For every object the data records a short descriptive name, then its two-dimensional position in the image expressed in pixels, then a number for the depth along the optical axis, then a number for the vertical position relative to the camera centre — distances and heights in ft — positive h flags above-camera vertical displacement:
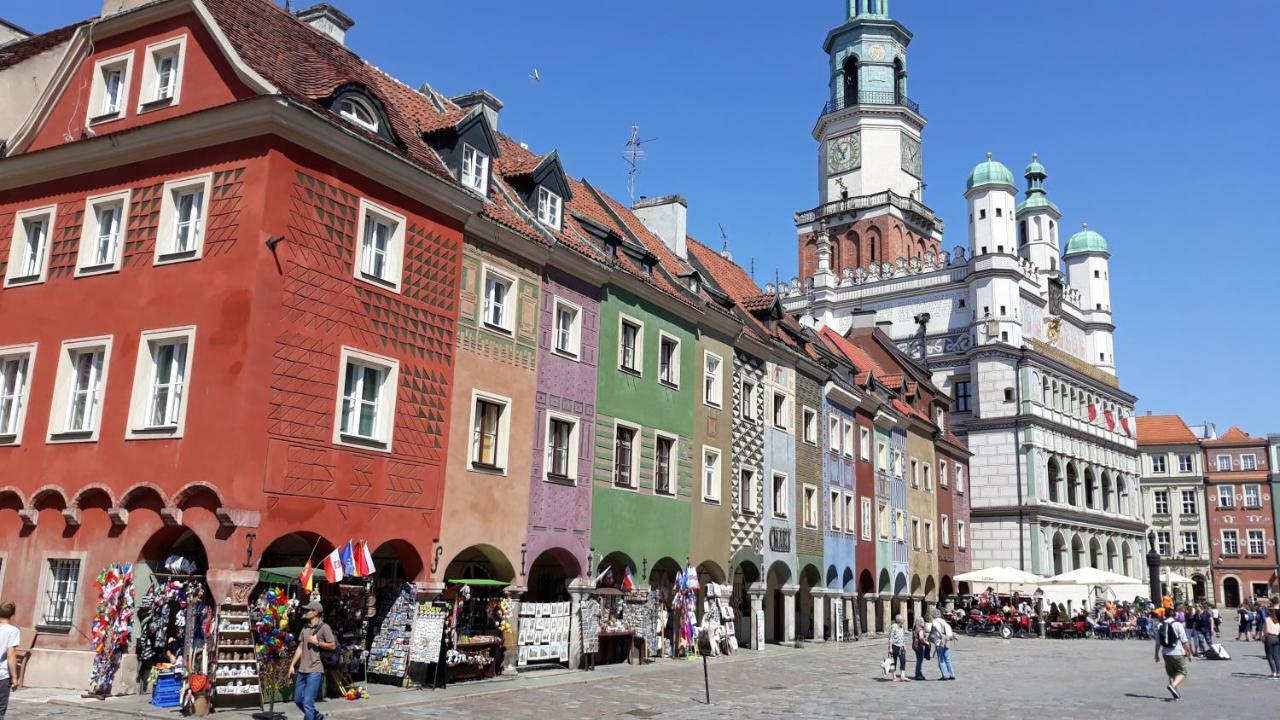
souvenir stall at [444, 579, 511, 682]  67.67 -4.02
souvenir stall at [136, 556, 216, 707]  53.42 -3.67
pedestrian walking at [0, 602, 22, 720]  37.86 -3.46
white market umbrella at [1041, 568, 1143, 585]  169.27 +1.58
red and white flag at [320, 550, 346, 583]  57.98 -0.22
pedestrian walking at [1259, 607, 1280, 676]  85.35 -3.70
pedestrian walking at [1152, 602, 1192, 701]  70.40 -3.90
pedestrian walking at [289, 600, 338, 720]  45.83 -4.31
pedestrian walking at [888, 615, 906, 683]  82.48 -5.49
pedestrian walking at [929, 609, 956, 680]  82.64 -4.49
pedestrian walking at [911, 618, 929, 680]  83.25 -4.83
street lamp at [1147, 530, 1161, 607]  180.55 +2.96
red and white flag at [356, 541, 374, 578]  59.77 +0.18
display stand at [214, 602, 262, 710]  53.57 -5.21
